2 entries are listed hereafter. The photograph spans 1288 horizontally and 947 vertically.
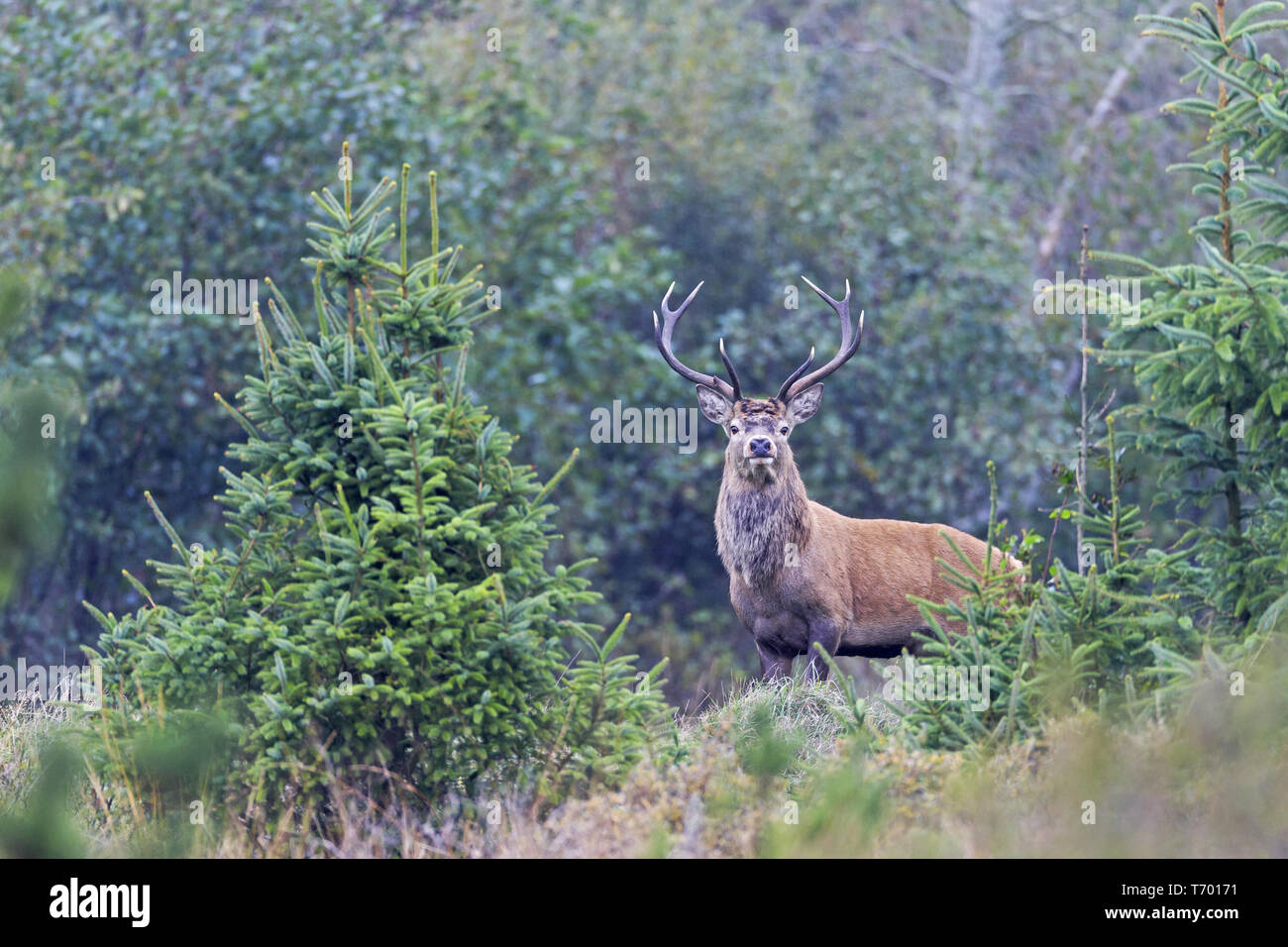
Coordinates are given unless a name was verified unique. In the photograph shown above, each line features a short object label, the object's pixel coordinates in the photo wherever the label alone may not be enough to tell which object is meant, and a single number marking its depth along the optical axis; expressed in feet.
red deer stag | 56.65
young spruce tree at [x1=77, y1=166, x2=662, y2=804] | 38.45
